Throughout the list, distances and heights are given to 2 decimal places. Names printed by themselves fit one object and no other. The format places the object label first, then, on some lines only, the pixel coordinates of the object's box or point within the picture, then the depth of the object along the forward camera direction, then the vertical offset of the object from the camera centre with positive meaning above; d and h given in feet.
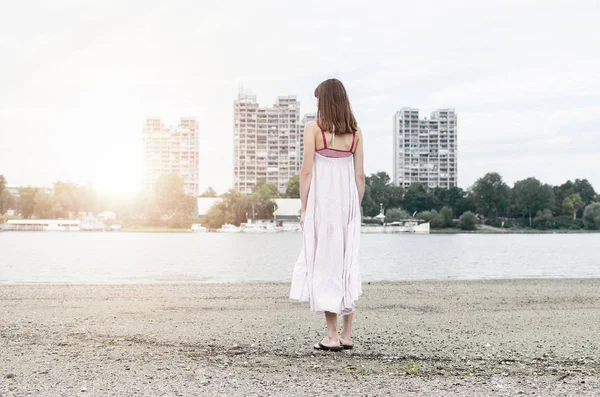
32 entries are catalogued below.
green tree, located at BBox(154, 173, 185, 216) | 513.86 +19.10
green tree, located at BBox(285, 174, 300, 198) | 545.93 +24.72
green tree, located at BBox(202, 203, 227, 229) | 469.98 +0.72
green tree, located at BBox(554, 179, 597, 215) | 496.23 +20.92
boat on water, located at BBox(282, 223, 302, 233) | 488.19 -8.16
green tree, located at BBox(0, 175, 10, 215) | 535.88 +17.93
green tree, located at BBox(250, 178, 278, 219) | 477.36 +9.96
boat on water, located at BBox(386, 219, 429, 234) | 457.68 -6.26
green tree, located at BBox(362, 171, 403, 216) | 517.47 +17.03
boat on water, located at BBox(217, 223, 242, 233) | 455.63 -8.37
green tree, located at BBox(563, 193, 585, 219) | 479.41 +10.22
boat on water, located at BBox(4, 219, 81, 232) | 500.33 -6.51
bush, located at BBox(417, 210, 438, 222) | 470.27 +1.76
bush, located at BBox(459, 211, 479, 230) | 459.32 -2.50
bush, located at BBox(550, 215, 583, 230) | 479.41 -3.91
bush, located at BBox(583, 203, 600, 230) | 443.32 +1.87
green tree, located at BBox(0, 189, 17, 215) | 544.62 +13.09
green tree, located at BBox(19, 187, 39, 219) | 544.62 +13.08
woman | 20.94 -0.12
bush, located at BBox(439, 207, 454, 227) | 472.03 +1.79
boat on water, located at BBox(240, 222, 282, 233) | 452.35 -7.60
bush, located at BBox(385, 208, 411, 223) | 487.00 +1.79
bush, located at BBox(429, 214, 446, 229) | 468.34 -3.30
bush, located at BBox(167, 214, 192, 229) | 505.33 -3.97
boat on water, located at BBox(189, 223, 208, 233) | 472.03 -8.09
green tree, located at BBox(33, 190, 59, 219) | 530.27 +7.90
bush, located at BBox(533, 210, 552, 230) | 469.98 -0.98
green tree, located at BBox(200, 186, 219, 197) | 591.78 +22.05
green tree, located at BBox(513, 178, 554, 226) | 463.01 +15.45
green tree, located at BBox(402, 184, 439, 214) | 490.49 +13.21
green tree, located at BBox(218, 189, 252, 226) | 468.34 +8.04
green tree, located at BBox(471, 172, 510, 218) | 472.03 +17.08
